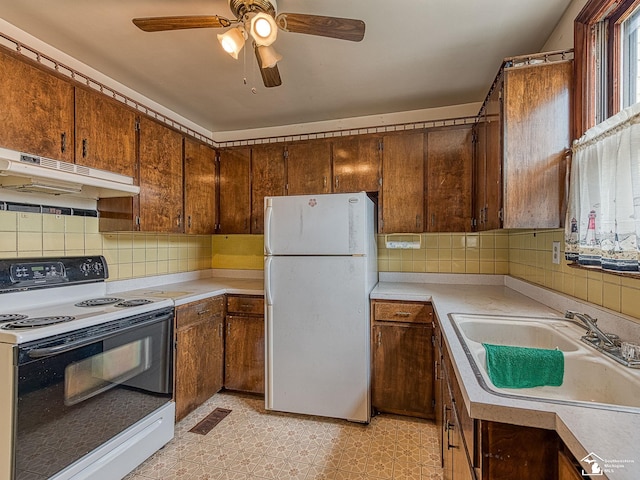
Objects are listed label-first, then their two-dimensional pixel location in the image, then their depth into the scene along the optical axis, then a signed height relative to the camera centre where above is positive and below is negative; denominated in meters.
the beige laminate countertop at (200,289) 2.23 -0.40
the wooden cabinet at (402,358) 2.19 -0.84
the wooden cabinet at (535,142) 1.48 +0.46
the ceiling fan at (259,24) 1.26 +0.90
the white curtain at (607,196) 1.03 +0.16
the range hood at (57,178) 1.39 +0.31
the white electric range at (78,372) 1.29 -0.64
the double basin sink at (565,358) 0.93 -0.43
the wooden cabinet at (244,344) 2.54 -0.85
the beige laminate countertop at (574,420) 0.59 -0.41
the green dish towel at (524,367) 1.14 -0.47
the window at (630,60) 1.21 +0.71
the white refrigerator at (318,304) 2.17 -0.46
